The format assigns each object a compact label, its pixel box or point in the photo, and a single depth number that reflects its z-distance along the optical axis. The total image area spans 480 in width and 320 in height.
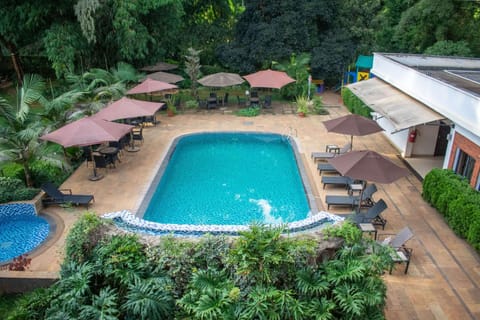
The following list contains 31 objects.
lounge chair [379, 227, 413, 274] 9.54
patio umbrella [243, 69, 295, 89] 22.79
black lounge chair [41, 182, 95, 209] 12.45
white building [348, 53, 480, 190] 12.26
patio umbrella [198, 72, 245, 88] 23.14
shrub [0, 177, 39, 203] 12.25
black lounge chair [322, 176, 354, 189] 13.80
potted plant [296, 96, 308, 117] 22.89
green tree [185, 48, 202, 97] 24.08
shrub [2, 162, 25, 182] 13.70
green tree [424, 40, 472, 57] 23.69
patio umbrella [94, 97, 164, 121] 16.28
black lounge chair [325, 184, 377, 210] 12.31
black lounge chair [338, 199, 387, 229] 11.12
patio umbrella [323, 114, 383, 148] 15.00
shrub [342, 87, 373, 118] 20.53
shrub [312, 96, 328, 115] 23.44
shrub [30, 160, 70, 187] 13.95
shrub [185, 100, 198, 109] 24.30
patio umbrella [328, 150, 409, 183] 10.90
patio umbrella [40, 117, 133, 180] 13.20
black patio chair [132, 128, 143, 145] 18.27
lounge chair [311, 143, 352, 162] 16.07
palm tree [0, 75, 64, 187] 12.65
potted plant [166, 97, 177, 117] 23.33
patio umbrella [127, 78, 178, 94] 20.88
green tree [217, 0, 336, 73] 26.86
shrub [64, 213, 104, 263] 8.49
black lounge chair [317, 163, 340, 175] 14.91
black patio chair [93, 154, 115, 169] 14.81
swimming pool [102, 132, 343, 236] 10.53
